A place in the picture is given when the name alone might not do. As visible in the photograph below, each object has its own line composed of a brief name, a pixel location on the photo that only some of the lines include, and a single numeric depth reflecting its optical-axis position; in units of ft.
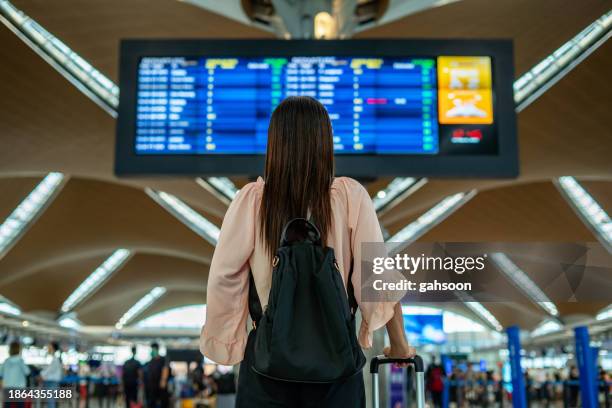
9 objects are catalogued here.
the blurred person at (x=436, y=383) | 72.69
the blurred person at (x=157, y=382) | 52.42
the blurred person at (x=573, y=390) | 61.55
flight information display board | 24.32
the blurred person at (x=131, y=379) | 51.15
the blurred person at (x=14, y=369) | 37.47
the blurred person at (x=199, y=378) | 82.79
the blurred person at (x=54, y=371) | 44.21
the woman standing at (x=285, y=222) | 7.95
